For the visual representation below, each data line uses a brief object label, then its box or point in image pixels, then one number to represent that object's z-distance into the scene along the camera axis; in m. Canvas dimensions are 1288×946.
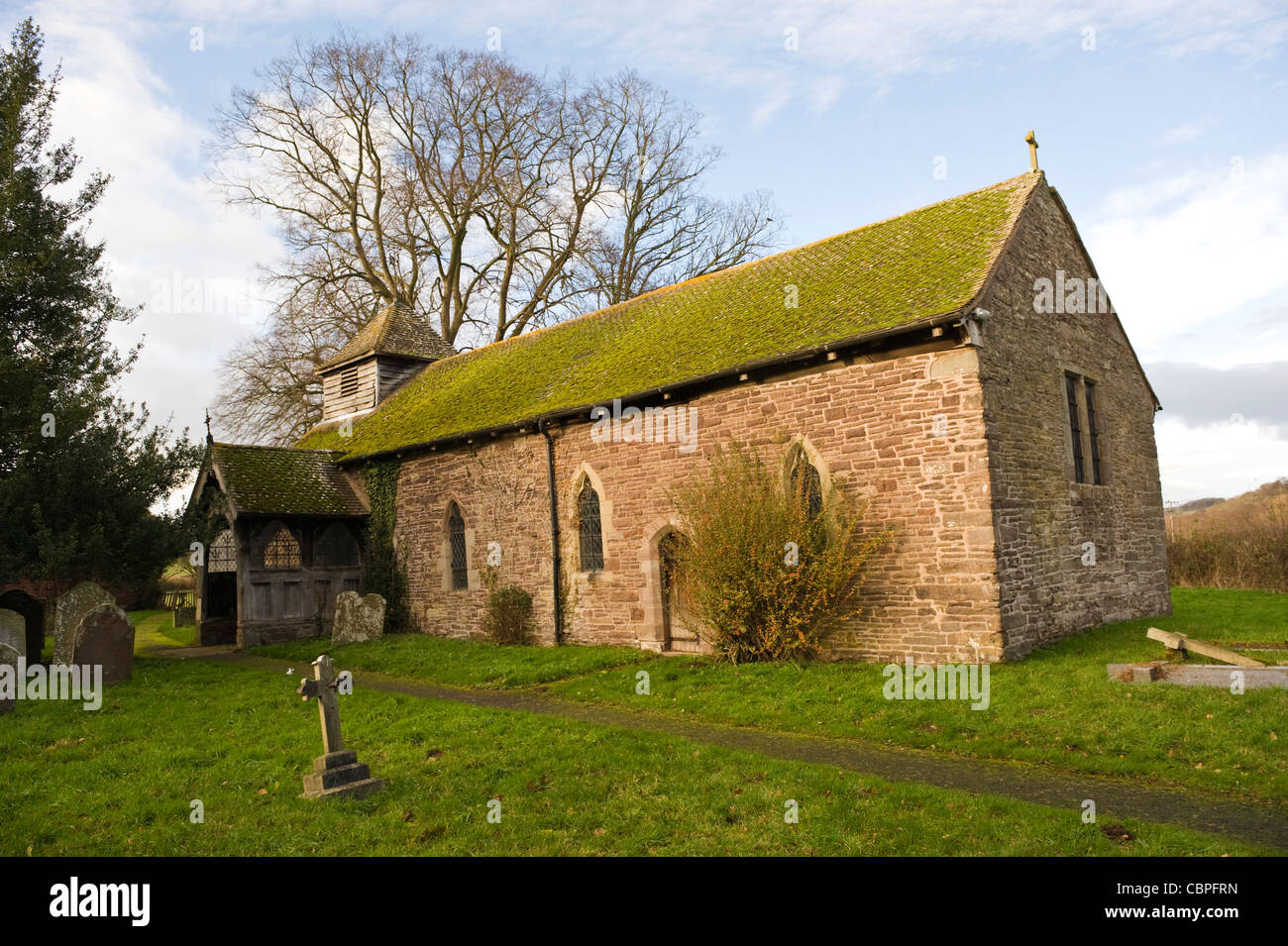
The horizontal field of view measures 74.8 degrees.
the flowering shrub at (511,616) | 16.38
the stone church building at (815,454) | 11.16
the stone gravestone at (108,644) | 12.89
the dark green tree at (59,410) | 14.03
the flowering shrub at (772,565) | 11.20
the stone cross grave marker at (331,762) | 6.77
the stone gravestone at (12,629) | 12.23
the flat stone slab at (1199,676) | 8.09
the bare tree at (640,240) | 32.09
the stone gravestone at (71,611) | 13.49
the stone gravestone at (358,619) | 17.84
